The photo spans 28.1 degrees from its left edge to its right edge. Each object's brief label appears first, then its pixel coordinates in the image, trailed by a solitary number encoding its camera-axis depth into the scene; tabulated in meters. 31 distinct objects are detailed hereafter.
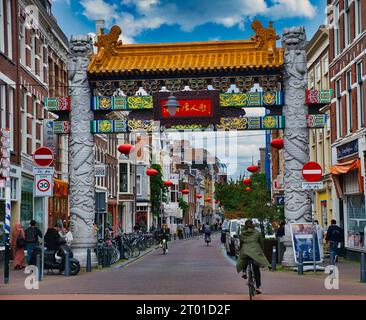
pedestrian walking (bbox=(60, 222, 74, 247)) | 26.03
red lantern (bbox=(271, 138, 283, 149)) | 28.30
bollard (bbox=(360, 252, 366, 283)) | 18.96
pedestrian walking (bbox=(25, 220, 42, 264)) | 26.55
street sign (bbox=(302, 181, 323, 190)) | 21.69
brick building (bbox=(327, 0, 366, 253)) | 29.02
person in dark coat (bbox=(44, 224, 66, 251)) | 22.75
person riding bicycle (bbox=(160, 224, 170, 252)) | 41.18
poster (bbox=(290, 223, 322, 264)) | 23.05
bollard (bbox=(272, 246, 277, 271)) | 23.66
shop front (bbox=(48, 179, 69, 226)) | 39.00
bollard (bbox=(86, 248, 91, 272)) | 23.72
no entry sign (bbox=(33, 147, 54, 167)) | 20.14
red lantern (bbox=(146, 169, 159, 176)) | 44.41
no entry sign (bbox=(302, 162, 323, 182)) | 21.41
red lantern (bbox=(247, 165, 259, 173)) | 42.74
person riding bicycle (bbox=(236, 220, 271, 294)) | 15.21
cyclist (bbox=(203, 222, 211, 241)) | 55.15
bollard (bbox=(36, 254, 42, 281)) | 19.95
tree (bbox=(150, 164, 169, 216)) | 77.00
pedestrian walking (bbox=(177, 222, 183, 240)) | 74.25
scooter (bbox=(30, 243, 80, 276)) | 22.31
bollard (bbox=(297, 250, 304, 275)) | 22.16
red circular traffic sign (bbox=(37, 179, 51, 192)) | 19.73
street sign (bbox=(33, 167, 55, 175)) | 19.73
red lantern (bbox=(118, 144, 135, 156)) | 31.62
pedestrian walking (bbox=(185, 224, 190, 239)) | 81.22
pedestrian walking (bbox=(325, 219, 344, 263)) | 27.91
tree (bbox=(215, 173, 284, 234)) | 31.58
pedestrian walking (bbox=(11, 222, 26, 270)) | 25.70
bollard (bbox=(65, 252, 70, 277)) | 21.98
